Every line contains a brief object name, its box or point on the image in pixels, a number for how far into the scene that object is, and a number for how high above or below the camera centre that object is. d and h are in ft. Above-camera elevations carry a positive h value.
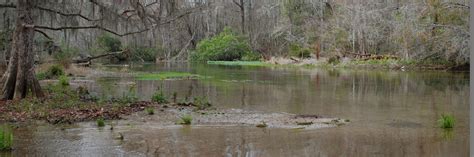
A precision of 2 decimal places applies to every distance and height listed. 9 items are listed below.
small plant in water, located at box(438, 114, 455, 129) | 29.86 -3.37
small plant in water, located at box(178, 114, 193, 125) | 32.40 -3.40
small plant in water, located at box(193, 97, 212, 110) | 40.18 -3.18
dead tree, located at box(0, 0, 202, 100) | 40.75 -0.03
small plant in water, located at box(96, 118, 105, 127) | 31.17 -3.38
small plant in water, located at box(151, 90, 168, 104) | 43.21 -2.95
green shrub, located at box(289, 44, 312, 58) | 154.24 +1.90
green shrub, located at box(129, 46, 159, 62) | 172.70 +1.72
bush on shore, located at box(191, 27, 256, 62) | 181.06 +3.37
